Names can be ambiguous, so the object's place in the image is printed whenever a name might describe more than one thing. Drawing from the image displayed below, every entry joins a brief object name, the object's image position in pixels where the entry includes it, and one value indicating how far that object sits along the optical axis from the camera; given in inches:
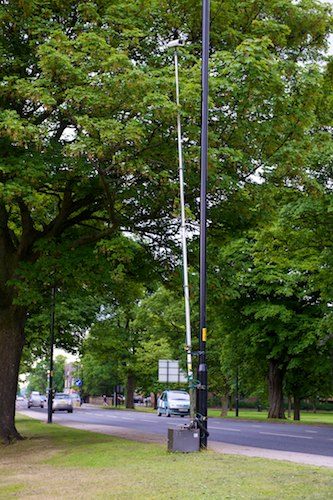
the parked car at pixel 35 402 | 3065.9
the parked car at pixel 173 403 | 1742.1
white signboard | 2015.3
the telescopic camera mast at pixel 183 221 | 584.4
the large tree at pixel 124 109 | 599.8
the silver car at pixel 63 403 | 2150.6
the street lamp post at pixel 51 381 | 1299.0
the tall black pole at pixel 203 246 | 559.8
